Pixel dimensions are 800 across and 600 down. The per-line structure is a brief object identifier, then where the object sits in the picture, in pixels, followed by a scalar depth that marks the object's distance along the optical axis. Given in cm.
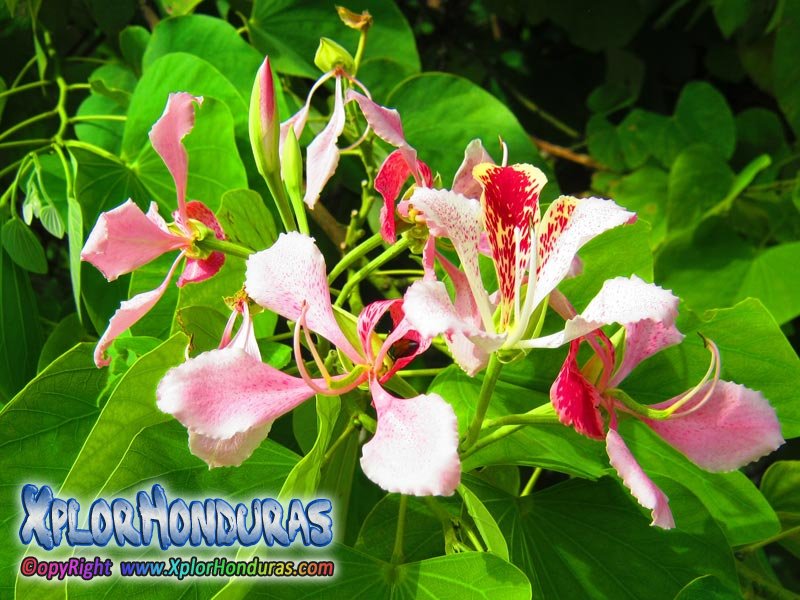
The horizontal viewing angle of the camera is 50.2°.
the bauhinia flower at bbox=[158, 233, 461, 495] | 44
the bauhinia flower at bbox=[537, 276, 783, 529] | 49
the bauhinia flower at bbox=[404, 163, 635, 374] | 48
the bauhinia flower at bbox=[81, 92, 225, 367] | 58
